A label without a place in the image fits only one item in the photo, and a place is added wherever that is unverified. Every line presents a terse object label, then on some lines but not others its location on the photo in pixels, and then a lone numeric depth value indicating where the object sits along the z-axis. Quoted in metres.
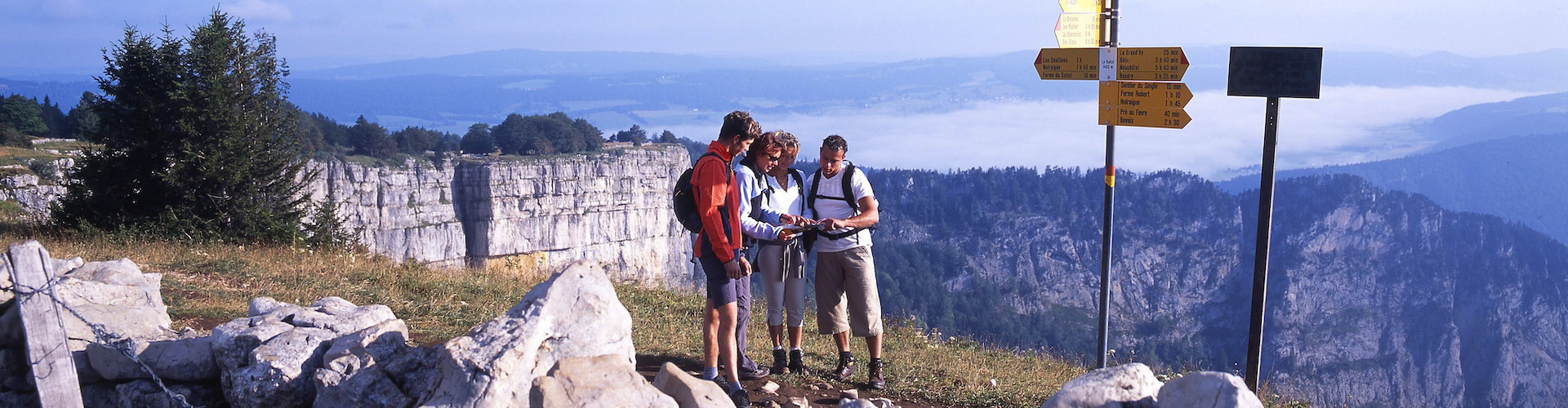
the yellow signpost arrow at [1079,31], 6.20
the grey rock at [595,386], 4.04
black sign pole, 5.46
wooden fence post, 4.40
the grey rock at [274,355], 4.61
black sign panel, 5.16
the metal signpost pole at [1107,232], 6.25
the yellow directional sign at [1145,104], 5.90
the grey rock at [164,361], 4.89
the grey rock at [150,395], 4.83
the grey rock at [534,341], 4.08
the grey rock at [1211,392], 3.90
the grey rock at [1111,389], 4.34
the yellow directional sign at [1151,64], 5.85
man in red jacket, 5.11
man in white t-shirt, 5.96
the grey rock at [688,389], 4.52
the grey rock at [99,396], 4.89
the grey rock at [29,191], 23.47
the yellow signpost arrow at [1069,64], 6.31
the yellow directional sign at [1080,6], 6.14
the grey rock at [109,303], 5.13
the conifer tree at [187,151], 16.33
